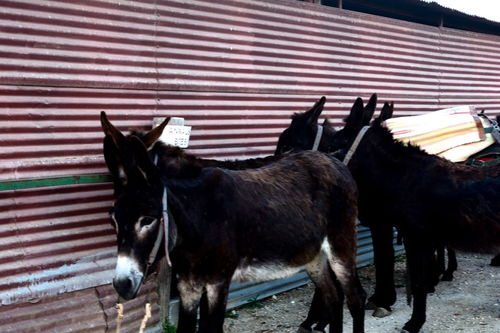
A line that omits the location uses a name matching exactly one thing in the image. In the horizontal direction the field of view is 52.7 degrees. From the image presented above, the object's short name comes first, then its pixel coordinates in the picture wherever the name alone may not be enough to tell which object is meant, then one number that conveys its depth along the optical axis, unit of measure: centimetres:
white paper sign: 434
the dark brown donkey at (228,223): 287
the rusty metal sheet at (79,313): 368
